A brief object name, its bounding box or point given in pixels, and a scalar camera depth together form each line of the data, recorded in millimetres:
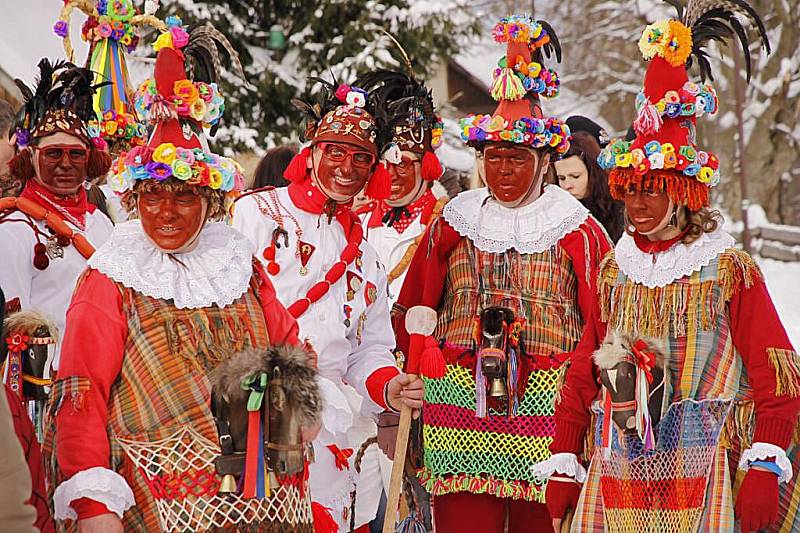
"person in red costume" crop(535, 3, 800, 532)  8742
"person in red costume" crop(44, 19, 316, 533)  7727
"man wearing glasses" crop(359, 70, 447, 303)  12328
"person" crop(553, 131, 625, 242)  14117
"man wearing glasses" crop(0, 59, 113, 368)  11125
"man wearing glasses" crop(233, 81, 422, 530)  10797
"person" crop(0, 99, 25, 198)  11926
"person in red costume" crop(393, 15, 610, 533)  10937
